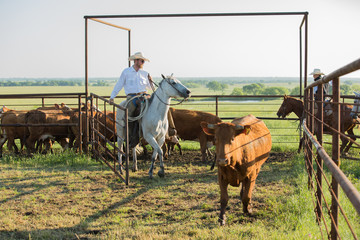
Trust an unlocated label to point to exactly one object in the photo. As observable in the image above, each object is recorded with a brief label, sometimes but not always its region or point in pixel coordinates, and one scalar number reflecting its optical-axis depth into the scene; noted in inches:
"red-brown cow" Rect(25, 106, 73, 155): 415.2
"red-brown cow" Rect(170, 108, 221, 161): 404.5
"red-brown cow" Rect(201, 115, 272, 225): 174.9
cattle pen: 84.6
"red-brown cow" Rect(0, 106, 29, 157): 421.7
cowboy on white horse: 337.1
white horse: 317.1
